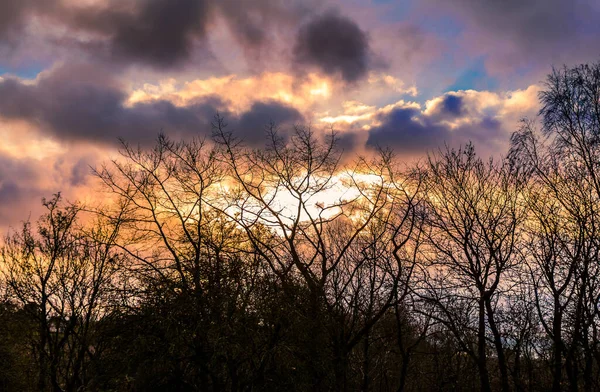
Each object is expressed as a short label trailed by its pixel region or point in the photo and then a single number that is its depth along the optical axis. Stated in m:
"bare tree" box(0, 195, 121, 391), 26.64
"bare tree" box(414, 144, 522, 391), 19.78
